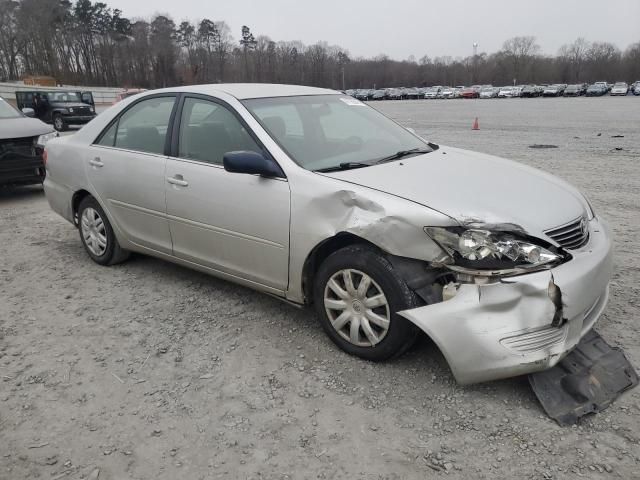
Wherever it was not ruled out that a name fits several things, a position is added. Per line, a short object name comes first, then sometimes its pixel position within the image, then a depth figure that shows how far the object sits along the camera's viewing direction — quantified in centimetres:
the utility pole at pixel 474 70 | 12100
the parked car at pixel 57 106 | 2200
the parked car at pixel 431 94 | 7467
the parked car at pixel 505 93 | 6644
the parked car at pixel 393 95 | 7950
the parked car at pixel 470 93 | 7139
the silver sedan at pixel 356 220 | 266
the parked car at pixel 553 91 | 6341
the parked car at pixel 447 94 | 7419
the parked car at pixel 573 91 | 6343
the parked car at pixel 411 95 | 7806
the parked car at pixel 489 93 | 6831
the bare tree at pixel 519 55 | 11212
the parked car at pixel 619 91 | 5929
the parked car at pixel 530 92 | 6538
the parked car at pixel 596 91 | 6184
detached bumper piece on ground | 265
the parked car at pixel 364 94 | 7821
